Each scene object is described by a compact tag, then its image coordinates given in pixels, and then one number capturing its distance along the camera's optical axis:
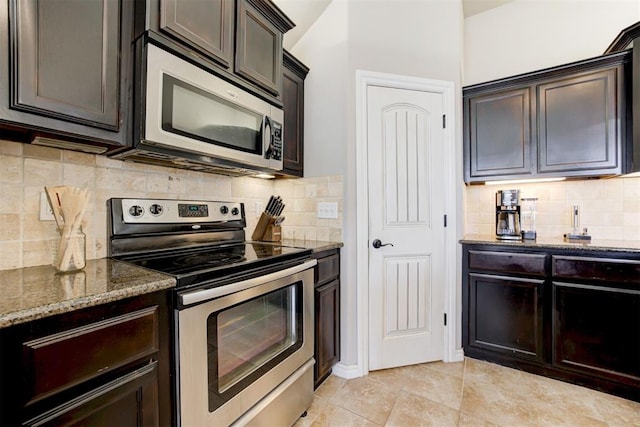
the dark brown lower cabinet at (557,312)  1.81
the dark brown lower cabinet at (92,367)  0.67
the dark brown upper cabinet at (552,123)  2.05
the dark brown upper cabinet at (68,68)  0.87
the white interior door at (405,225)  2.11
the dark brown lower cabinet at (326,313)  1.82
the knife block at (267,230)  2.08
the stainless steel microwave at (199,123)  1.16
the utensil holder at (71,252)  1.05
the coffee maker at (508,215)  2.32
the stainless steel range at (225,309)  1.03
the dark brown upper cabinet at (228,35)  1.18
